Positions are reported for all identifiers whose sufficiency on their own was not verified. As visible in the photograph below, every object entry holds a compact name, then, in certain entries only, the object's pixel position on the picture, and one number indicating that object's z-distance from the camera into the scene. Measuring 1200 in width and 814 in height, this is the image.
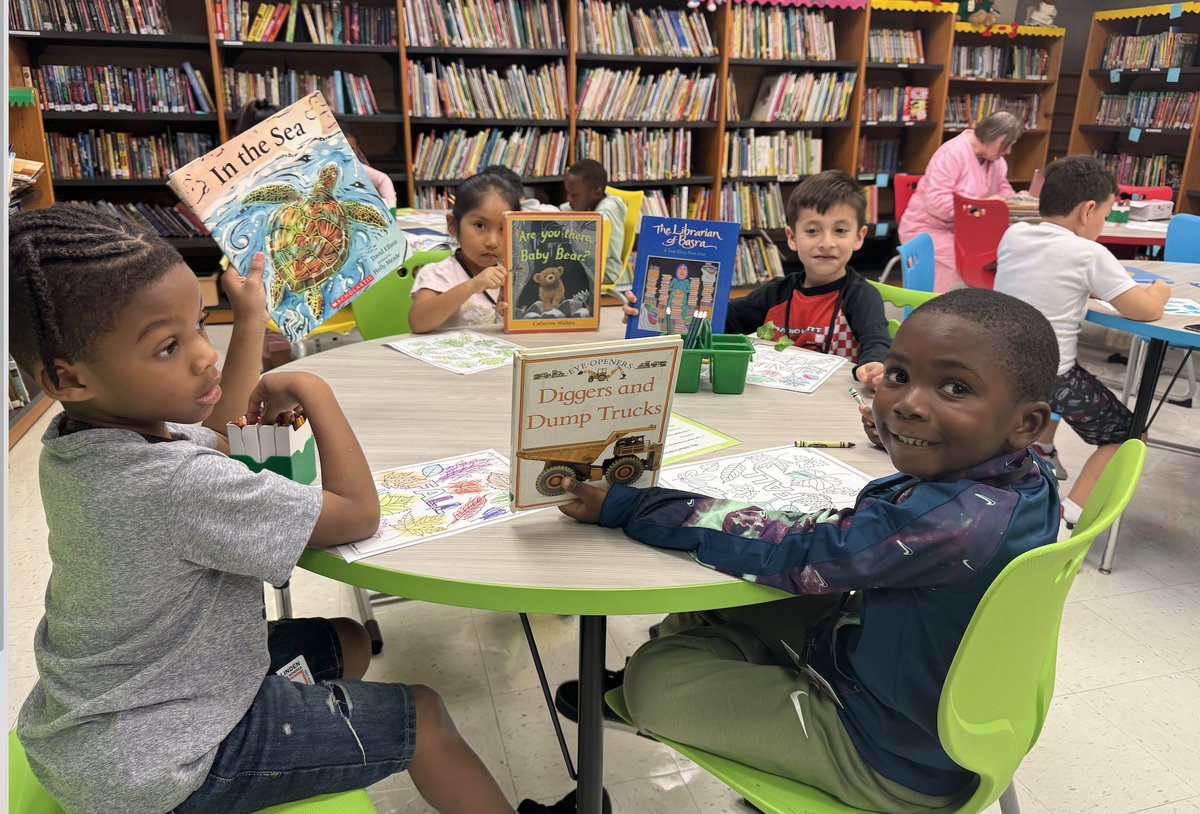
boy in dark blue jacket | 1.01
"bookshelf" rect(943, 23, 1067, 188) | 6.66
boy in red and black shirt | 2.25
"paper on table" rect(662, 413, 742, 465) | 1.36
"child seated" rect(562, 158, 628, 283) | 4.18
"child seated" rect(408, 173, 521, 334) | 2.14
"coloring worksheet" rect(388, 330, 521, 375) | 1.84
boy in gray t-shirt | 0.93
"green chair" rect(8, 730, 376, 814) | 0.99
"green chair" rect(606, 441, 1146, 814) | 0.92
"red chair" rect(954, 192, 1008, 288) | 4.07
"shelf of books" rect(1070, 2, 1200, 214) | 6.24
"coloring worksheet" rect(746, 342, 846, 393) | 1.74
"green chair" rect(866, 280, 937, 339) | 2.26
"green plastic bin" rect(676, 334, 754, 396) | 1.63
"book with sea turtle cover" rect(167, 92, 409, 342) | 1.45
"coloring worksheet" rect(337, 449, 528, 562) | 1.08
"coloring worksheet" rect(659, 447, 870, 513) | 1.21
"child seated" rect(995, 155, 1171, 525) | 2.57
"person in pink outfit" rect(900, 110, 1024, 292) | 4.91
